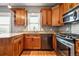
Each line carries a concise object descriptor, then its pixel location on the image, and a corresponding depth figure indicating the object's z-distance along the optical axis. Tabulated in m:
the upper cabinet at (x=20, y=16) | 2.83
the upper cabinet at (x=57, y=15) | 2.44
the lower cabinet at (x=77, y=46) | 0.91
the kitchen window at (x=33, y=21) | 3.01
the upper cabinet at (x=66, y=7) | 1.86
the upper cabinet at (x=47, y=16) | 2.83
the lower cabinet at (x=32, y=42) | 2.61
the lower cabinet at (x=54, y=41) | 2.53
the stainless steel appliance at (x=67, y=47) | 1.00
